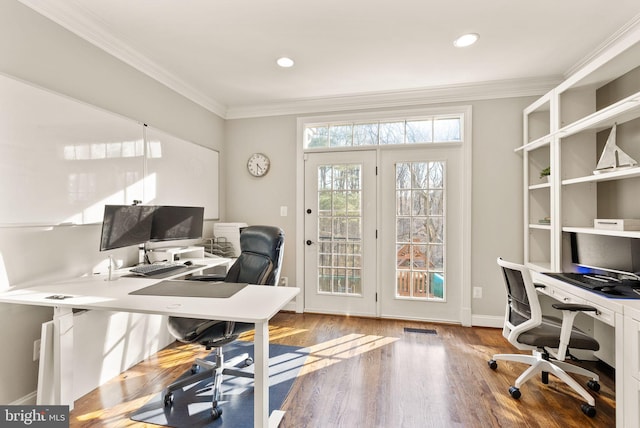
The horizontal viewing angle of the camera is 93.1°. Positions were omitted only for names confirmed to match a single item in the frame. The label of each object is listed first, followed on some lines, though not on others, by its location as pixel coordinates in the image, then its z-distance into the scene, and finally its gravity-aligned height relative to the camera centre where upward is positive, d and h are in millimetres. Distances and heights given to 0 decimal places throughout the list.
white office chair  1907 -831
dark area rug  1821 -1247
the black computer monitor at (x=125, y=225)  2068 -88
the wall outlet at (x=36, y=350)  1931 -869
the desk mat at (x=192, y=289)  1760 -468
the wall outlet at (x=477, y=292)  3336 -886
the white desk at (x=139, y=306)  1466 -476
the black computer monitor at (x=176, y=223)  2590 -89
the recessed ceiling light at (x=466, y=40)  2360 +1372
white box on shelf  2020 -87
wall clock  3918 +631
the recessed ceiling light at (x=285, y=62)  2744 +1391
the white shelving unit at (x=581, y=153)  2162 +515
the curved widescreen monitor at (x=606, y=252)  2099 -304
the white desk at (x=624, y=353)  1526 -734
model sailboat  2156 +389
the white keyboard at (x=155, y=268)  2275 -436
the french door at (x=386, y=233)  3422 -241
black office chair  1916 -709
